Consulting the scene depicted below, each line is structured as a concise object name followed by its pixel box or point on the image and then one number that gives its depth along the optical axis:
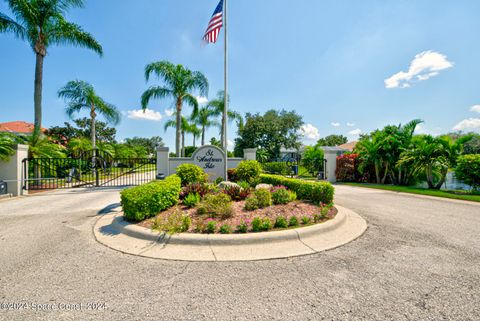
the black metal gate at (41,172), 10.28
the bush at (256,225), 4.19
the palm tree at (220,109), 24.34
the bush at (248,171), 9.59
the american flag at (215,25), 8.41
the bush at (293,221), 4.45
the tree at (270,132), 29.89
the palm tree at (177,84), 15.47
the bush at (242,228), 4.15
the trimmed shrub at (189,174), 8.26
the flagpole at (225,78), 8.77
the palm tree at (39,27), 12.59
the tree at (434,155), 9.77
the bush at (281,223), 4.34
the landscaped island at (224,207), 4.36
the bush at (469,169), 8.66
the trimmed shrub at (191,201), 5.66
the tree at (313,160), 17.44
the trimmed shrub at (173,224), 4.25
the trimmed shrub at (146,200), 4.70
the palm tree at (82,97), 20.05
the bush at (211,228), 4.13
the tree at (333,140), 59.15
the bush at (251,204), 5.43
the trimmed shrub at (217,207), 4.80
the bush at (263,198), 5.61
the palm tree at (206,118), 25.20
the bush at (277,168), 16.38
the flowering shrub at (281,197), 5.93
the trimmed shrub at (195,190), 6.36
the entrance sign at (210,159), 11.73
